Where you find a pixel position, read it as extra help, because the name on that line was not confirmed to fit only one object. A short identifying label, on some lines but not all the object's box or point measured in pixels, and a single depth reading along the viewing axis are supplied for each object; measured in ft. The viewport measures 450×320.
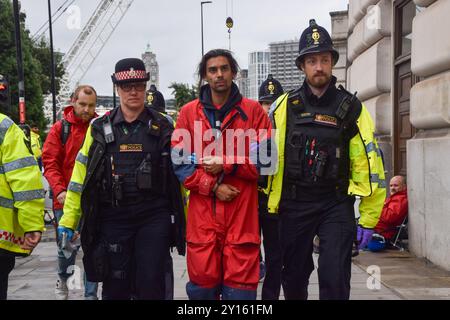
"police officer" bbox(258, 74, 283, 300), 16.19
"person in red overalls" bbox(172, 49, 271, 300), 13.52
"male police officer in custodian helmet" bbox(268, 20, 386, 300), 14.52
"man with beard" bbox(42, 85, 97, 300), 19.51
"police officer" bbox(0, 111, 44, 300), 12.47
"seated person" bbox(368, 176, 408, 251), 28.17
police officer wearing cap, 14.37
